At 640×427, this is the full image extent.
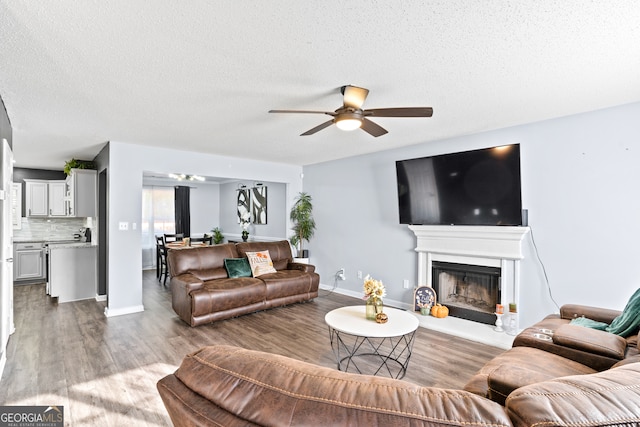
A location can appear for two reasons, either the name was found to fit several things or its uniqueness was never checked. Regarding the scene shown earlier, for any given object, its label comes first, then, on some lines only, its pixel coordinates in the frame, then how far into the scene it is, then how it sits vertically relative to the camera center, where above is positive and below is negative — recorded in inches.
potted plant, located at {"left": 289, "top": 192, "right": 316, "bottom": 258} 253.0 -8.2
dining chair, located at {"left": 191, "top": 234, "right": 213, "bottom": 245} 304.3 -26.7
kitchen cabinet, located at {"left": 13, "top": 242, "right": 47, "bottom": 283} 255.4 -39.0
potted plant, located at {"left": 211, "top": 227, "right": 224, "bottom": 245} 337.0 -25.4
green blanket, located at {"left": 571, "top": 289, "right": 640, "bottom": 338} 87.6 -30.7
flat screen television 140.1 +11.6
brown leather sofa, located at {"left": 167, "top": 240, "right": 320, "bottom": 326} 159.2 -39.3
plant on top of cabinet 220.7 +34.3
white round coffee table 102.7 -55.7
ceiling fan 100.5 +32.2
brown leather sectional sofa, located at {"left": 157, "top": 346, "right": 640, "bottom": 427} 25.7 -16.4
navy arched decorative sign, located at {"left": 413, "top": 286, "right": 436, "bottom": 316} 172.2 -47.2
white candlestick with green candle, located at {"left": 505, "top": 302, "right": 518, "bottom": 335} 143.8 -49.3
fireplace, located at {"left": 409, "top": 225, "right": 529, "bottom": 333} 149.2 -24.2
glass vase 111.9 -33.5
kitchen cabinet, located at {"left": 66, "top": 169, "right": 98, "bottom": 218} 211.6 +14.5
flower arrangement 112.4 -27.2
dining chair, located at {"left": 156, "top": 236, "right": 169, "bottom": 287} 270.5 -38.5
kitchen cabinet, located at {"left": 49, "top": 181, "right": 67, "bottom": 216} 261.6 +12.3
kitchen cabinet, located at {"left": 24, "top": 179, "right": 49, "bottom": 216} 266.4 +13.5
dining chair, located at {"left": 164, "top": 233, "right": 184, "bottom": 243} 292.7 -23.3
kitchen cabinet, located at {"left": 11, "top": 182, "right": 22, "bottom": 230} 239.3 +10.3
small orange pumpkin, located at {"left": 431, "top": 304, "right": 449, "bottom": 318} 167.8 -52.4
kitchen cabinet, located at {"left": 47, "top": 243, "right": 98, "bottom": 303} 203.5 -37.9
